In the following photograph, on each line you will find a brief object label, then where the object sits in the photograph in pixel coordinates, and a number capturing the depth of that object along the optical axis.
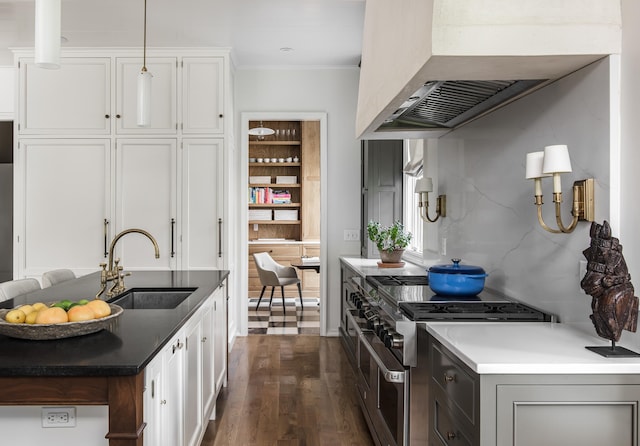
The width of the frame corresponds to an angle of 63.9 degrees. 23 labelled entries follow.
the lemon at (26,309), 1.74
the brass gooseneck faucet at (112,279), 2.67
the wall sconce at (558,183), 1.66
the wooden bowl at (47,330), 1.66
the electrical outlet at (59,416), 1.60
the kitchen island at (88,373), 1.45
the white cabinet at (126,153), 4.77
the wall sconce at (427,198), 3.44
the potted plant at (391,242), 4.06
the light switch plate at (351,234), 5.38
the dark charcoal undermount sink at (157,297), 2.97
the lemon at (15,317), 1.70
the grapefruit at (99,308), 1.80
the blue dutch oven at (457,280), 2.38
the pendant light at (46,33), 1.85
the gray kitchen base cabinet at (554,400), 1.37
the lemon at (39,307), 1.78
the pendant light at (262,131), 6.99
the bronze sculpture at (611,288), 1.47
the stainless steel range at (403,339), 1.99
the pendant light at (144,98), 2.96
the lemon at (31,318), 1.69
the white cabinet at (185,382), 1.74
